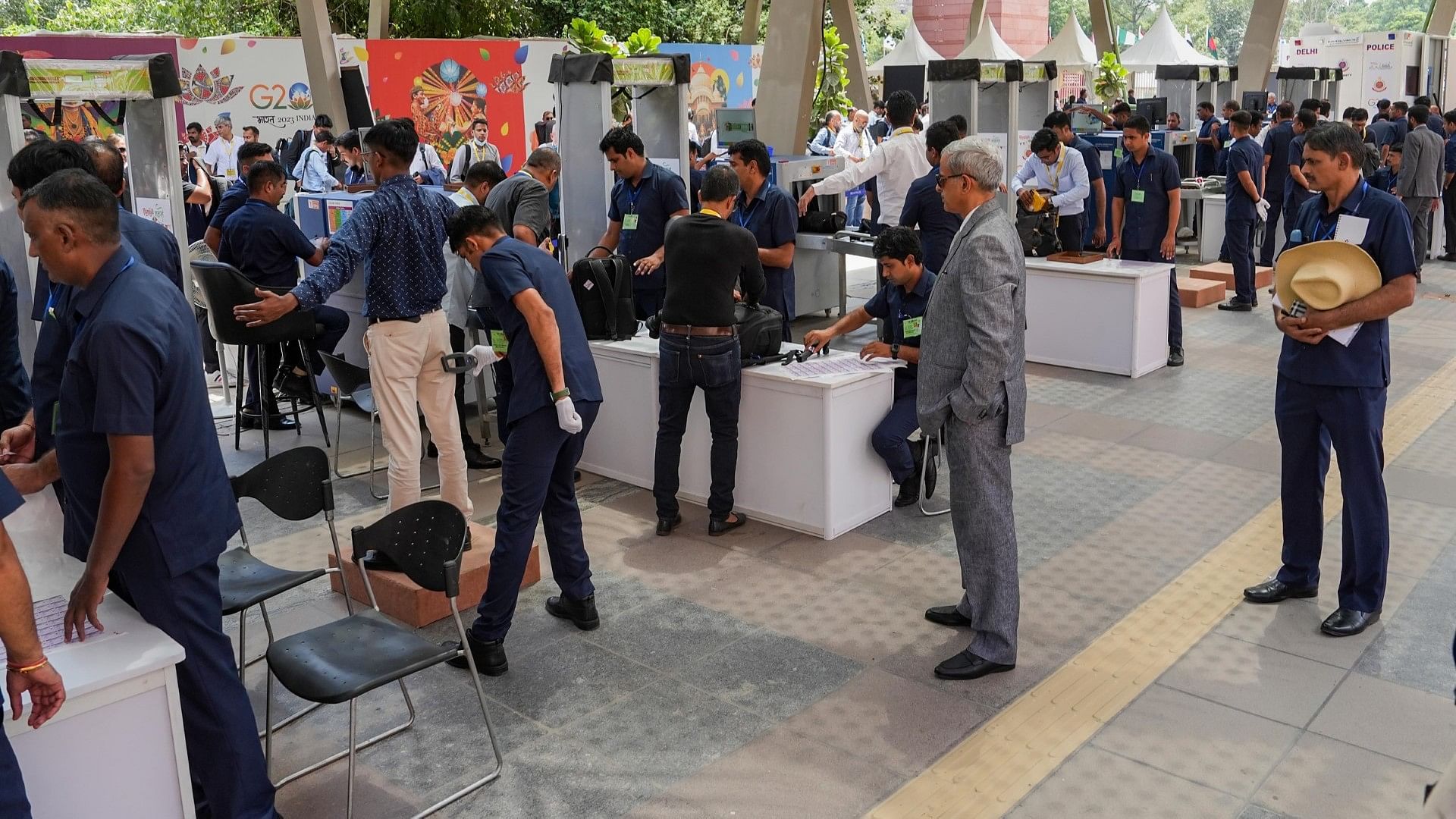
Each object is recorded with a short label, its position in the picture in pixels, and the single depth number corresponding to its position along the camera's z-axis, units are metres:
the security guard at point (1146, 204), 8.70
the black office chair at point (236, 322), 6.53
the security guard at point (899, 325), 5.58
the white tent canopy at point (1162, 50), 27.72
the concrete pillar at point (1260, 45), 18.67
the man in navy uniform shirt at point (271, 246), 6.77
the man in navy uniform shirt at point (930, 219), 7.24
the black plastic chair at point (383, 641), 3.20
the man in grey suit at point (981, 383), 3.95
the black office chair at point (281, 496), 3.82
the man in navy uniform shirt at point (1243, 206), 10.30
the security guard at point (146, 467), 2.85
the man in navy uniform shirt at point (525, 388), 4.20
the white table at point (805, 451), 5.45
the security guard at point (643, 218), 6.93
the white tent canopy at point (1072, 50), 29.03
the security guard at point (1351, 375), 4.26
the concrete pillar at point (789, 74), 12.47
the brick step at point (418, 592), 4.71
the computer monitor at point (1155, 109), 15.49
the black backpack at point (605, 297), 6.27
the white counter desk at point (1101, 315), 8.16
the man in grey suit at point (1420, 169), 11.65
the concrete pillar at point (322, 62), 14.86
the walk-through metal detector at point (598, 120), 7.32
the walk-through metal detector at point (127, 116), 5.92
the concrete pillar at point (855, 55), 18.66
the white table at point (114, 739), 2.65
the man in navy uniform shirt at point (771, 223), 7.24
